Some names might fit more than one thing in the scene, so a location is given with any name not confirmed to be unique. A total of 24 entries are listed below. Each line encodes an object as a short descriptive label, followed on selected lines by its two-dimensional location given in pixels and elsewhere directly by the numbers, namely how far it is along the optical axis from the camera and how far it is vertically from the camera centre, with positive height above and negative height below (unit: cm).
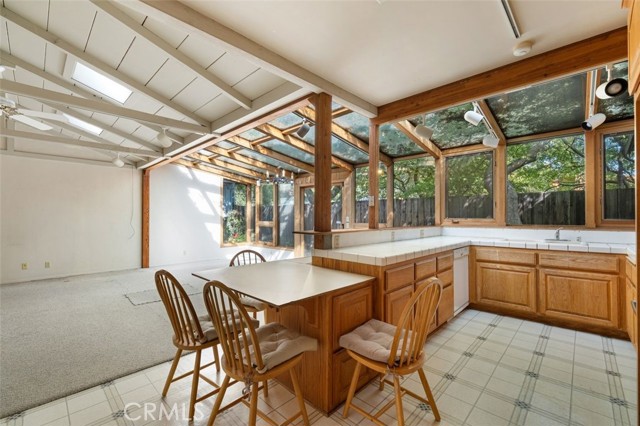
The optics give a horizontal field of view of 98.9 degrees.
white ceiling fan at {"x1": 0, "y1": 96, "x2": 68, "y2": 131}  282 +119
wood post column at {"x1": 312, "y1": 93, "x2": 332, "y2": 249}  259 +49
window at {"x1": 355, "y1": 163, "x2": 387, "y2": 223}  538 +44
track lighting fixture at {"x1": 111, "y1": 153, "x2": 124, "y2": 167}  517 +103
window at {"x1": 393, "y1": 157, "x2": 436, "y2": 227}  479 +43
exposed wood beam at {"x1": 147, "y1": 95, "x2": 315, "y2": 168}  291 +120
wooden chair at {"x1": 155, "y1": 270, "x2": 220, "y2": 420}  170 -77
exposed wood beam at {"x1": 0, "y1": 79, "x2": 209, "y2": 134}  283 +128
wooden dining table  175 -68
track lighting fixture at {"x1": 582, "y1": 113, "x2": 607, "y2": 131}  276 +97
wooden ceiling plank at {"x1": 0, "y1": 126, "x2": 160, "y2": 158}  419 +124
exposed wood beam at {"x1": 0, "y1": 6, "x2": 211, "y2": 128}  235 +159
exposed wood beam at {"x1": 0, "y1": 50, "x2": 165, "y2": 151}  288 +164
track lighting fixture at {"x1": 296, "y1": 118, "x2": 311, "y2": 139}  325 +103
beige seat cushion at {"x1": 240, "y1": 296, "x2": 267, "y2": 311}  217 -71
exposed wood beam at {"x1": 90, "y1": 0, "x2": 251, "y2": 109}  212 +149
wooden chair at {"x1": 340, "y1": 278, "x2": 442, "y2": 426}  146 -79
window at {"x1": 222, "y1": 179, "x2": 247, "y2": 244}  786 +12
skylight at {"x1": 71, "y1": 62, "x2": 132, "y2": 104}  321 +168
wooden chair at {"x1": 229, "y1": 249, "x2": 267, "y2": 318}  217 -72
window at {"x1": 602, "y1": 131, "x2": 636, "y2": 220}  316 +46
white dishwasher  322 -79
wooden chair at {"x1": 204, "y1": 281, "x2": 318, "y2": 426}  139 -78
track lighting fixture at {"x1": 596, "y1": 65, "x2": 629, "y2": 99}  210 +100
